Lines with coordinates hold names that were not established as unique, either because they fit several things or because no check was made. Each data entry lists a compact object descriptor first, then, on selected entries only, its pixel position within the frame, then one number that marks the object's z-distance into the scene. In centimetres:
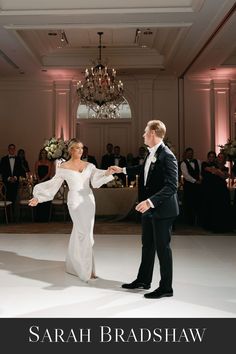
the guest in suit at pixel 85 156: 1091
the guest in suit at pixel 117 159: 1200
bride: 460
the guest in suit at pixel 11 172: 1089
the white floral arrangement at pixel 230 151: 858
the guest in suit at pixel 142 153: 1155
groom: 376
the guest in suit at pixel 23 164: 1114
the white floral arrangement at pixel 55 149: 973
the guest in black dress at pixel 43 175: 1025
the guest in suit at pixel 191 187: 967
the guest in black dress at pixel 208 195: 861
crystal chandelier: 1027
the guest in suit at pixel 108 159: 1202
